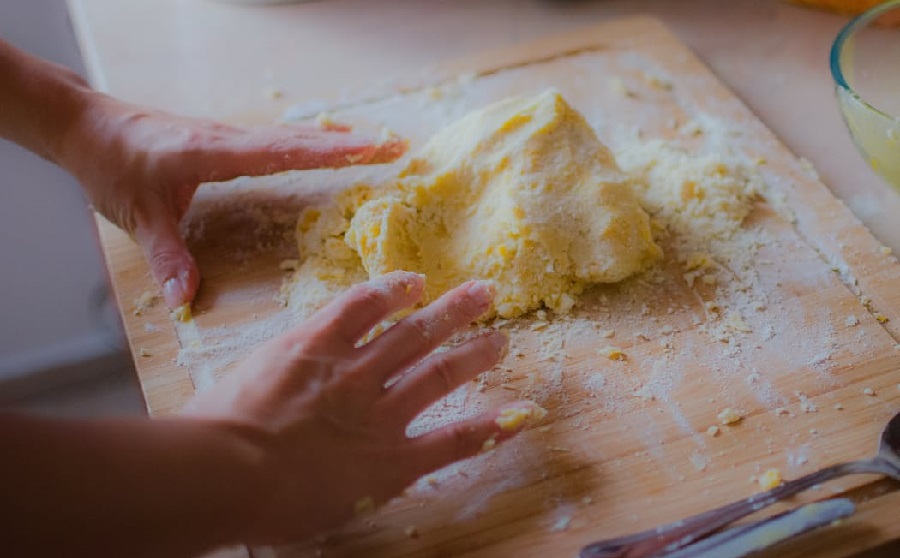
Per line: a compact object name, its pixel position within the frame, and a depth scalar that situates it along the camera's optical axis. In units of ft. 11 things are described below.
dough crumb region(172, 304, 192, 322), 3.63
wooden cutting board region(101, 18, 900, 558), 2.89
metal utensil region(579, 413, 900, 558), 2.70
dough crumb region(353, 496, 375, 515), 2.78
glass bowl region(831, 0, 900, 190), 4.15
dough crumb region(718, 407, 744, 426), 3.13
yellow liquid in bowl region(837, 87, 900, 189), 3.68
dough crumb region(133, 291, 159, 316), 3.67
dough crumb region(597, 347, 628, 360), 3.41
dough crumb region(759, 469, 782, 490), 2.91
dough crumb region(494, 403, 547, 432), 3.03
